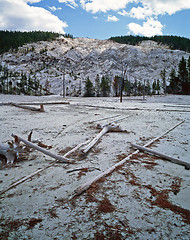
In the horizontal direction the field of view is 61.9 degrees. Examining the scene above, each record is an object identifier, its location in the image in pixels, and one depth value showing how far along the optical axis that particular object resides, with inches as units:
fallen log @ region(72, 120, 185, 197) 106.0
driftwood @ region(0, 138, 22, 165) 150.4
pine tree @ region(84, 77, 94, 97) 2363.1
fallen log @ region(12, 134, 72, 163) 150.8
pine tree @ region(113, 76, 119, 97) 2422.0
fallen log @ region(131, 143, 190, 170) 144.3
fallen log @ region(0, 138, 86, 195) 108.6
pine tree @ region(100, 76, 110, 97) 2404.3
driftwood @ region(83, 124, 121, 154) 178.1
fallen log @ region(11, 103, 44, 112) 484.1
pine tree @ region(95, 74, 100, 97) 2464.4
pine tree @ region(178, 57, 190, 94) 1994.7
